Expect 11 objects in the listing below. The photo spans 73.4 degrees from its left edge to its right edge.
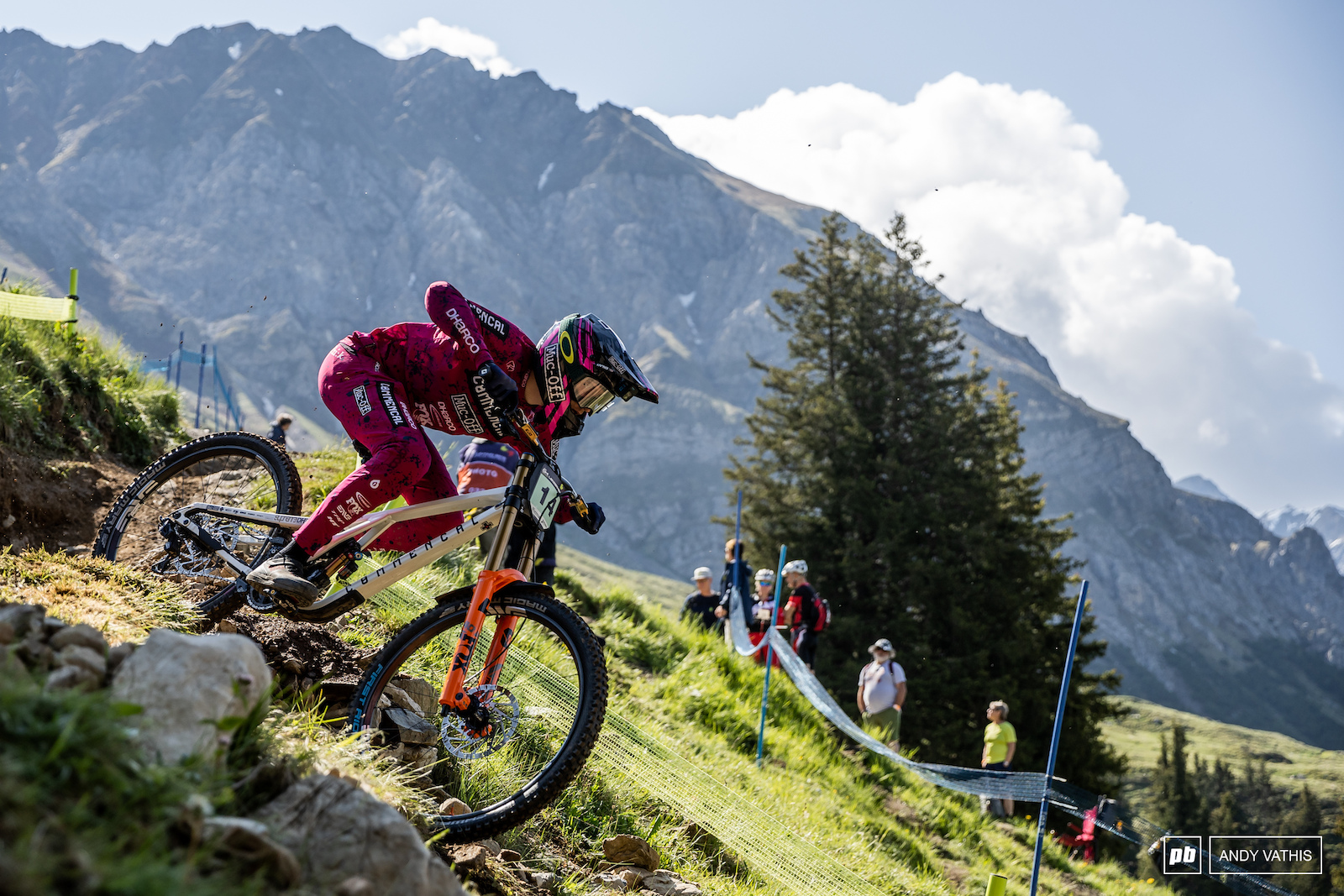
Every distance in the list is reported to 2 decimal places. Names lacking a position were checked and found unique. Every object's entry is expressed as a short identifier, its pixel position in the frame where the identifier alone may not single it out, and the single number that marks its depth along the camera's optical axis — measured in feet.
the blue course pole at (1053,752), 23.40
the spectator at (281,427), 45.17
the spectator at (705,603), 41.39
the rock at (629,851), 14.37
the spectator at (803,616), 41.04
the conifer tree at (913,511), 80.07
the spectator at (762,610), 39.53
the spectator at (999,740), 42.04
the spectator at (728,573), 41.57
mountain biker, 13.70
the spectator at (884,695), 39.70
